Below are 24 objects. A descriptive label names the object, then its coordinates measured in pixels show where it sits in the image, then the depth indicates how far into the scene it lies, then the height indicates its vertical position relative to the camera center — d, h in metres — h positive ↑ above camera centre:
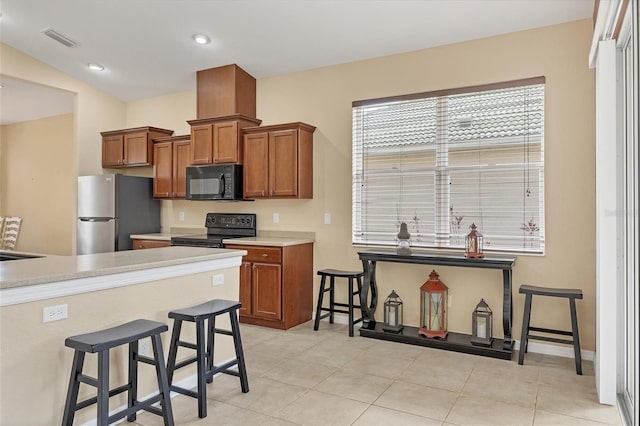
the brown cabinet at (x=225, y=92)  5.02 +1.47
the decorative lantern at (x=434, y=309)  3.97 -0.88
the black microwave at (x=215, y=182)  5.02 +0.39
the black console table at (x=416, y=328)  3.59 -0.82
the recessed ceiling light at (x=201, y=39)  4.48 +1.86
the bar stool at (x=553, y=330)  3.28 -0.84
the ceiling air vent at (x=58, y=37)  4.77 +2.02
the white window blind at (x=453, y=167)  3.83 +0.47
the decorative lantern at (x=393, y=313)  4.20 -0.97
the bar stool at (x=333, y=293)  4.27 -0.82
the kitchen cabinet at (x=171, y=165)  5.63 +0.66
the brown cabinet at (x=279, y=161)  4.74 +0.61
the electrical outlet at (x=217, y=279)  3.16 -0.48
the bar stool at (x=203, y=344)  2.55 -0.83
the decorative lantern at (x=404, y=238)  4.22 -0.23
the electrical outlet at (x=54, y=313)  2.13 -0.50
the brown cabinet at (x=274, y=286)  4.47 -0.76
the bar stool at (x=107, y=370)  1.97 -0.78
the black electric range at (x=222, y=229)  4.96 -0.18
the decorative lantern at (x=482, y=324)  3.75 -0.97
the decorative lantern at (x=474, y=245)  3.74 -0.27
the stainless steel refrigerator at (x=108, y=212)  5.57 +0.04
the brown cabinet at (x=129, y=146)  5.86 +0.96
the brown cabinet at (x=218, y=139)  5.01 +0.91
